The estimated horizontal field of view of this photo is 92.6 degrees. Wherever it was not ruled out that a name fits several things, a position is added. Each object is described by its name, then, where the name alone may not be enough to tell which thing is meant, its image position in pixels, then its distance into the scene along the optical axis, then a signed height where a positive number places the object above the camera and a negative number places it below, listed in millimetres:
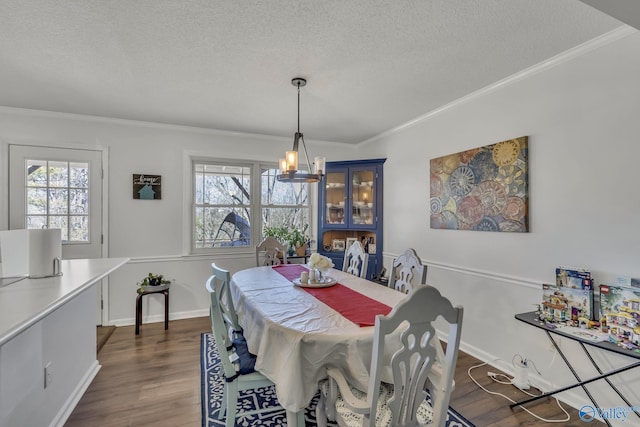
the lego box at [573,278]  2008 -435
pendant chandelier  2523 +384
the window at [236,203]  4172 +119
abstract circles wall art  2490 +224
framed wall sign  3766 +300
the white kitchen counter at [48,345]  1336 -781
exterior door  3369 +184
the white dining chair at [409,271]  2396 -481
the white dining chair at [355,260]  3028 -511
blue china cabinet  4301 +73
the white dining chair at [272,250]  3672 -469
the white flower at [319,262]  2568 -425
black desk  1630 -733
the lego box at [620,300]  1719 -503
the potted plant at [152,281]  3624 -837
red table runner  1793 -614
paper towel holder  1908 -365
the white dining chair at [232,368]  1713 -912
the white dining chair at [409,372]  1234 -692
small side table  3463 -990
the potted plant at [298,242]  4242 -420
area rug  1983 -1371
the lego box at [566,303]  1986 -601
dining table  1528 -654
